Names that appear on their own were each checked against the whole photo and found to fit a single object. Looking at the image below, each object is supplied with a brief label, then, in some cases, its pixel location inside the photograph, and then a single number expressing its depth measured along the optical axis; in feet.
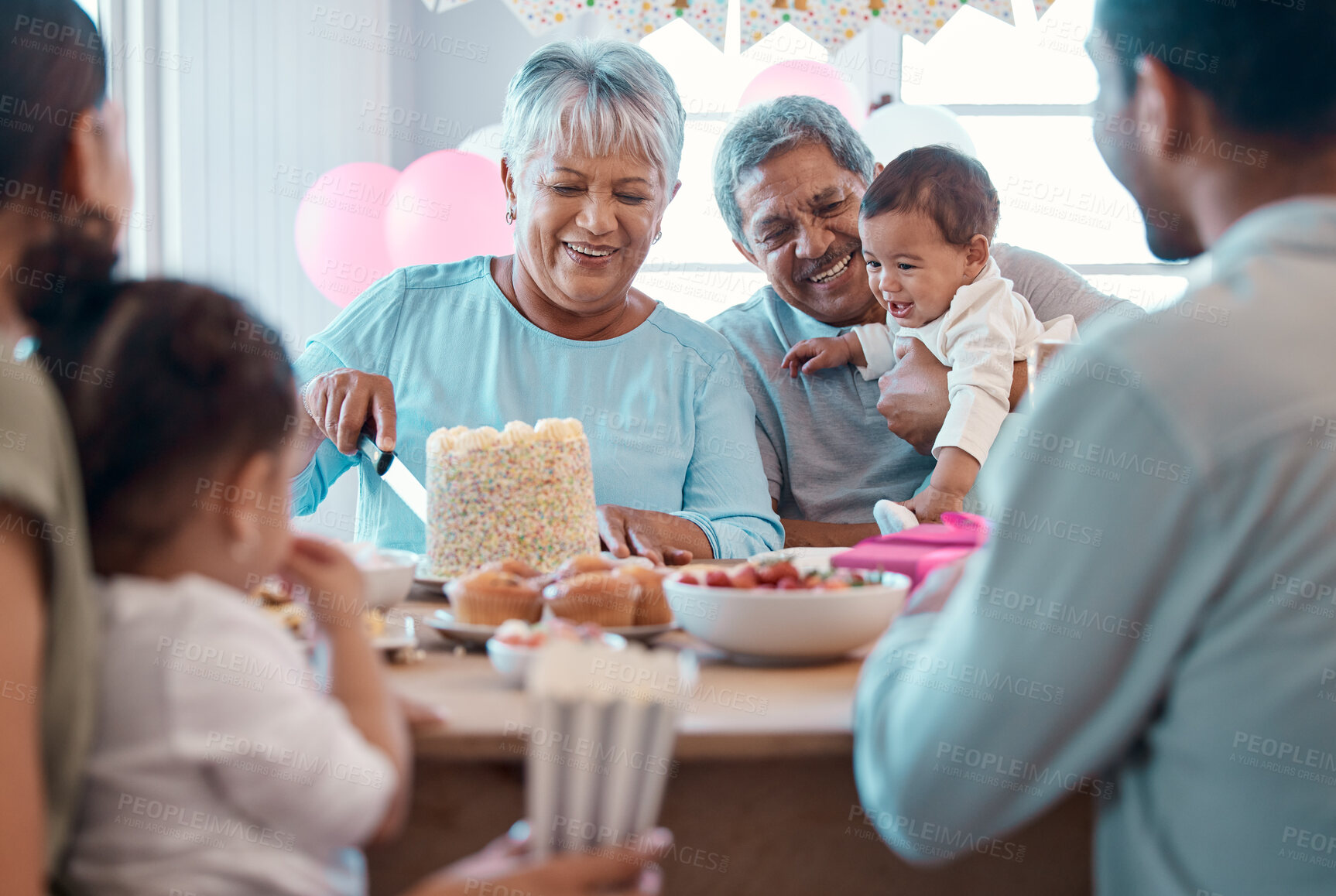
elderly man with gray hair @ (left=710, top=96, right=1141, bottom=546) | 7.11
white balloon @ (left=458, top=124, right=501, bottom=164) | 10.87
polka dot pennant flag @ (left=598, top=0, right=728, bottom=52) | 11.51
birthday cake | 4.07
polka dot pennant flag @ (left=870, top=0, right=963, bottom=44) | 11.49
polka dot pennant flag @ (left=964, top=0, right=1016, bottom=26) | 10.95
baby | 6.31
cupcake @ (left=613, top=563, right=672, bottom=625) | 3.21
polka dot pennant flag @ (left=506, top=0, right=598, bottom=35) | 11.55
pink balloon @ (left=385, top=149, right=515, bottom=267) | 9.68
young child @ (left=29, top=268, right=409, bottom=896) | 2.11
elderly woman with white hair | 5.90
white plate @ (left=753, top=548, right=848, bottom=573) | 3.35
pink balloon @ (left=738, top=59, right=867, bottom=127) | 10.34
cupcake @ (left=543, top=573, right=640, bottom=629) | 3.12
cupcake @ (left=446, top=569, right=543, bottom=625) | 3.16
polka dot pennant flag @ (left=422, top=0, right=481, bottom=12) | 11.19
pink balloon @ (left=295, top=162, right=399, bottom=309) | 10.06
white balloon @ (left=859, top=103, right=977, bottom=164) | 10.15
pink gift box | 3.43
